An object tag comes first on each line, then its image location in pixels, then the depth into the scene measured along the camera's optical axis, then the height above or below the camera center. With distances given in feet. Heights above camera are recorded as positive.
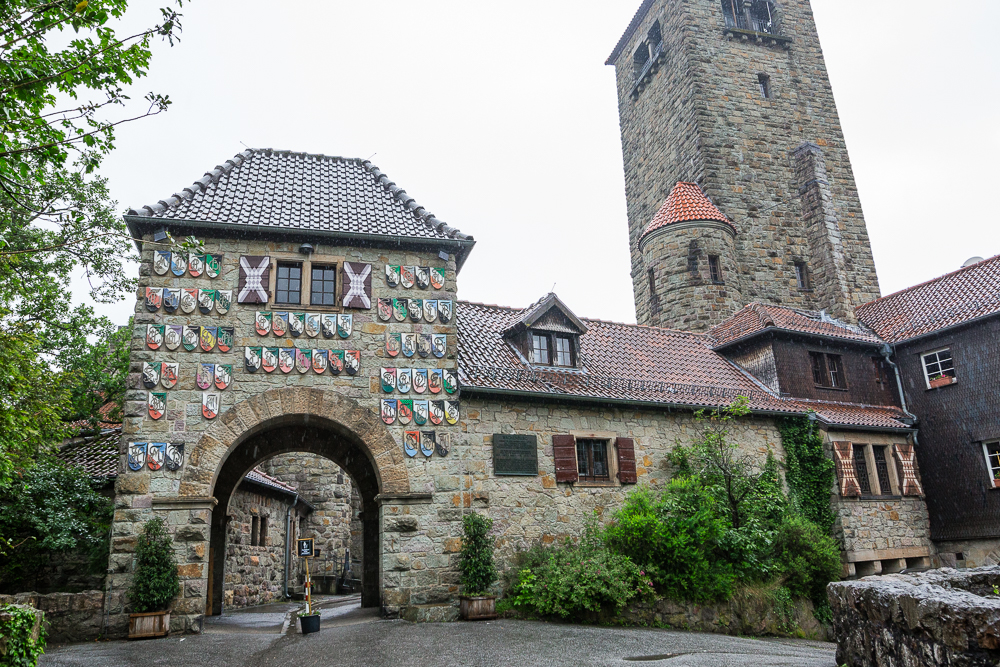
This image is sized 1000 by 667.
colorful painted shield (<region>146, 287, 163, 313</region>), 43.70 +15.34
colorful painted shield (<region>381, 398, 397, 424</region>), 45.55 +8.59
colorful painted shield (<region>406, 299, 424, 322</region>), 48.21 +15.40
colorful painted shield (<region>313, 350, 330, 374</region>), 45.27 +11.64
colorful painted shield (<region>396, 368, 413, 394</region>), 46.39 +10.51
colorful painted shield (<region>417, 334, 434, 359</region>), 47.57 +12.89
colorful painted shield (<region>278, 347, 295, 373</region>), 44.65 +11.71
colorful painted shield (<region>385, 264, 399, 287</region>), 48.54 +17.62
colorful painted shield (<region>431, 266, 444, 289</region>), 49.47 +17.72
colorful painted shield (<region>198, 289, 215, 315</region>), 44.47 +15.28
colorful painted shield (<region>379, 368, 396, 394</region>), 46.09 +10.49
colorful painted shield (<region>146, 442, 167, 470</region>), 41.06 +6.02
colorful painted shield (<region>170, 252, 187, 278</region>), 44.78 +17.61
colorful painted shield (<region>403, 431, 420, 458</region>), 45.42 +6.57
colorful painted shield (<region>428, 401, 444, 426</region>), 46.56 +8.44
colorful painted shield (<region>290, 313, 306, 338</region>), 45.50 +13.97
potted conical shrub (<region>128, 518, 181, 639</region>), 37.50 -0.86
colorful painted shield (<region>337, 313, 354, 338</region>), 46.34 +14.04
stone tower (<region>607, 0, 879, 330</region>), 82.94 +44.58
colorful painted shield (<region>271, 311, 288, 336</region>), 45.14 +13.92
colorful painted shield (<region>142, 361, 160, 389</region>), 42.42 +10.70
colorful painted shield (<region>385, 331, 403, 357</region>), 46.93 +12.89
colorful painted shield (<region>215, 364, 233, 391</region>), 43.45 +10.62
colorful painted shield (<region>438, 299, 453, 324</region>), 48.70 +15.33
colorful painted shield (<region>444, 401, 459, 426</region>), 46.91 +8.49
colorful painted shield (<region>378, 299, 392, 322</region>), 47.60 +15.19
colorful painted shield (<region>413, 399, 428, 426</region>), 46.19 +8.48
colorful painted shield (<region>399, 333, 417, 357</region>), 47.26 +12.96
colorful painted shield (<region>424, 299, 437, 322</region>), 48.49 +15.31
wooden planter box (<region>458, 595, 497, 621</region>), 41.73 -3.09
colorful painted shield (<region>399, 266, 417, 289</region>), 48.80 +17.69
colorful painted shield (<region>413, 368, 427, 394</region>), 46.75 +10.52
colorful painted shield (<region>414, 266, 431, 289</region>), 49.14 +17.72
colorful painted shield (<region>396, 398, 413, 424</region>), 45.88 +8.54
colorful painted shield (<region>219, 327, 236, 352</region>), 44.06 +12.95
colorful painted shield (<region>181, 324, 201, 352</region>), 43.55 +12.96
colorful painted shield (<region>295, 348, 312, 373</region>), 44.99 +11.67
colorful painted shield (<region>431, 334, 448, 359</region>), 47.85 +12.92
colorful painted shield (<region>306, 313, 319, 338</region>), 45.85 +13.97
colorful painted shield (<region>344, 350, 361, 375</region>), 45.73 +11.61
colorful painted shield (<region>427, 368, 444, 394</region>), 47.09 +10.50
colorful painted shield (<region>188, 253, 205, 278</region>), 45.06 +17.62
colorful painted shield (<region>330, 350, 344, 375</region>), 45.50 +11.59
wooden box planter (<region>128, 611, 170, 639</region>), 37.32 -2.77
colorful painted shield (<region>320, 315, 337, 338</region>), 46.09 +13.92
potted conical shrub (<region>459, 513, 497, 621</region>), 41.93 -1.10
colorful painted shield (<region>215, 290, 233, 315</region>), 44.70 +15.32
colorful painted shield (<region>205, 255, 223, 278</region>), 45.34 +17.59
